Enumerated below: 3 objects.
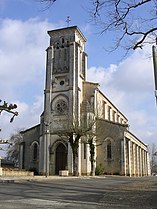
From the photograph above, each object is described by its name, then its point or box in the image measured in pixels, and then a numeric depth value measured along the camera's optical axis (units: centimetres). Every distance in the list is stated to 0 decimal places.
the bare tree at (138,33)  1091
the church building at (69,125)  4463
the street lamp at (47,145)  4428
